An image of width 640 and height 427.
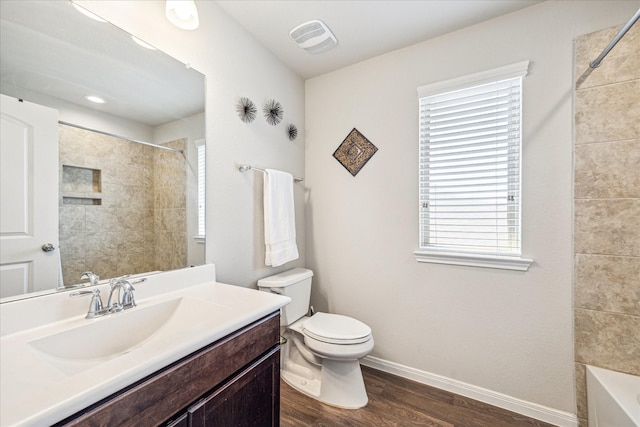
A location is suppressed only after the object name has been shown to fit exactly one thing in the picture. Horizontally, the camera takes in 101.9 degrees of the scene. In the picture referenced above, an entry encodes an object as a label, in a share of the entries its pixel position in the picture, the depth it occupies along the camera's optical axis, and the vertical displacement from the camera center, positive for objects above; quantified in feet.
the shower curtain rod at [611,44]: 3.10 +2.31
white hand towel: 5.80 -0.19
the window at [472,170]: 5.08 +0.84
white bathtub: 3.57 -2.77
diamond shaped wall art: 6.51 +1.51
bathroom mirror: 2.97 +1.04
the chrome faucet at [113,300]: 3.09 -1.08
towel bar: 5.42 +0.92
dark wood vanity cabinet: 1.99 -1.71
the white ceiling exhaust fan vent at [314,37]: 5.30 +3.75
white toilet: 5.08 -2.79
